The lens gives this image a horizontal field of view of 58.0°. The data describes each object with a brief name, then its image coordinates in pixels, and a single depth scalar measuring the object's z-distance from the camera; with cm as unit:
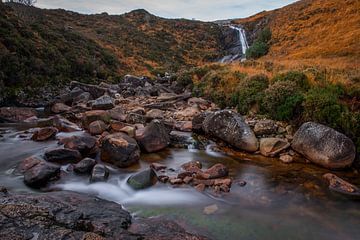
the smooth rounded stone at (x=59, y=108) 1927
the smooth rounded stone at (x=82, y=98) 2133
